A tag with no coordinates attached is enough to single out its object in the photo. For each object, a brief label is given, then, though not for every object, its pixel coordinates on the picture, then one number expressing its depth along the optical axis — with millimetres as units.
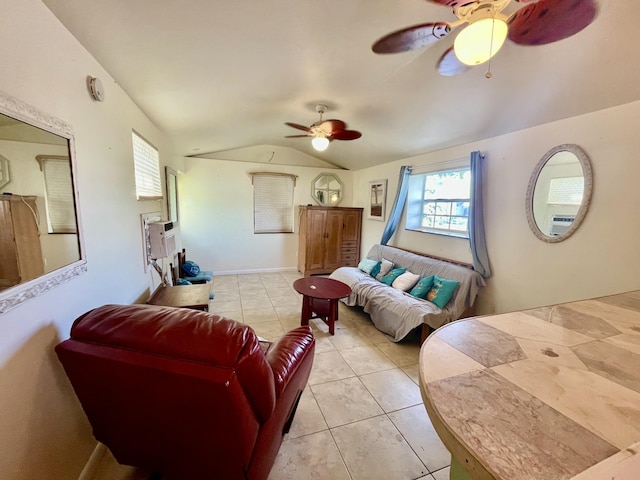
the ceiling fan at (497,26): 1033
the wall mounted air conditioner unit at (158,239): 2500
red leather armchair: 810
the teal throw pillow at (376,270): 3805
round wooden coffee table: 2811
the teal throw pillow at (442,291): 2742
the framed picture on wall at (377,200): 4609
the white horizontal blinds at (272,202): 5086
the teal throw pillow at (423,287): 2986
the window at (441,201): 3289
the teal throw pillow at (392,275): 3438
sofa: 2621
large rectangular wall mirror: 856
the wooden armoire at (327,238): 4980
